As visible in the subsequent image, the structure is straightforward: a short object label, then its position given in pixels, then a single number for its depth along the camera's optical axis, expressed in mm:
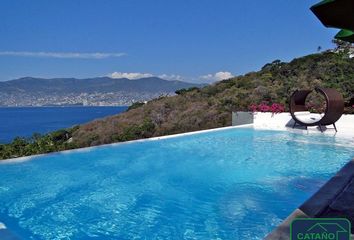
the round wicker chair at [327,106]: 11037
